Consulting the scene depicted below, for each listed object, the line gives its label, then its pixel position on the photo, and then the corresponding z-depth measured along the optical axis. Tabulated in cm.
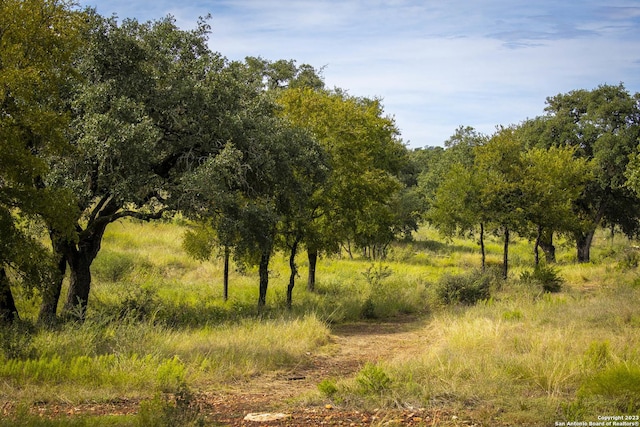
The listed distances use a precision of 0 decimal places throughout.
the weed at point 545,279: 2278
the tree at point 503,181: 2430
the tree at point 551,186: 2483
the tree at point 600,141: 3514
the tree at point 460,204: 2483
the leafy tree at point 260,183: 1312
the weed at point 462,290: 1925
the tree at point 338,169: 1791
